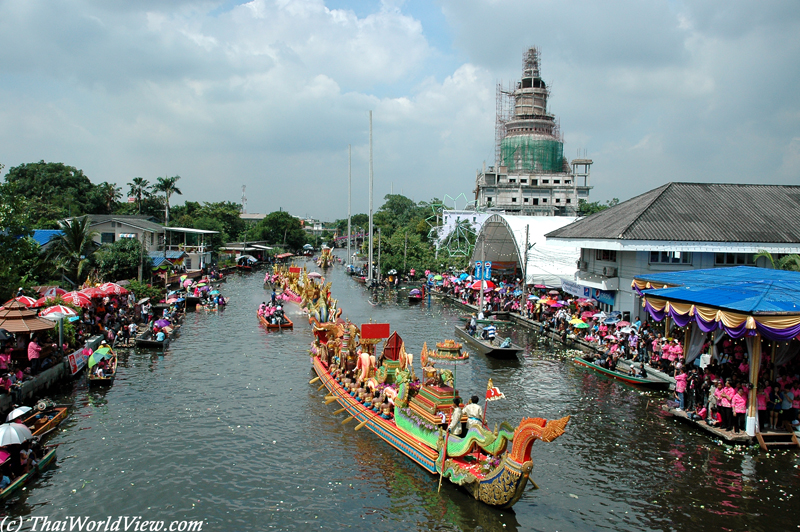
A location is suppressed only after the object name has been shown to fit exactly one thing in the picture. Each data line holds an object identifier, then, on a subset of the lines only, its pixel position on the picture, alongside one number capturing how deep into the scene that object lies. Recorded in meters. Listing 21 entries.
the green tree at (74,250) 34.25
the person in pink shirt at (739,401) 14.43
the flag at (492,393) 13.14
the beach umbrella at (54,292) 24.06
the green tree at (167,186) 73.44
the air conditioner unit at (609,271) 28.36
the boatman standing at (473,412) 12.10
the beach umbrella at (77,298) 23.77
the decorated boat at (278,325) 32.09
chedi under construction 98.69
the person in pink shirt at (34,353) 17.80
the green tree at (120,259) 39.28
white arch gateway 38.91
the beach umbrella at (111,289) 27.64
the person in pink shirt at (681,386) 16.53
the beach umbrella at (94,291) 26.53
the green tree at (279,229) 100.94
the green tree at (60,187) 65.62
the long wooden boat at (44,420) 14.48
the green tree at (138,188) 73.75
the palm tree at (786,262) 23.20
